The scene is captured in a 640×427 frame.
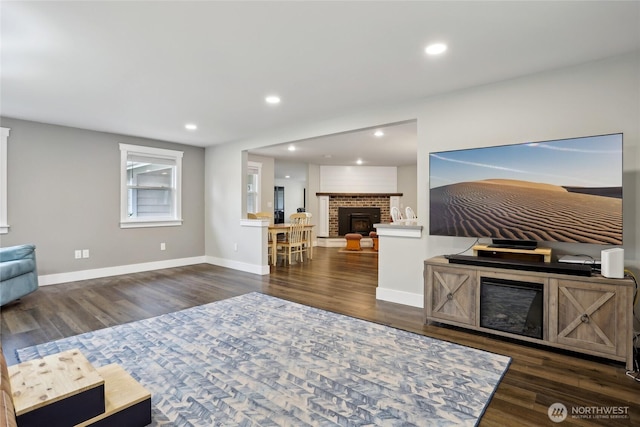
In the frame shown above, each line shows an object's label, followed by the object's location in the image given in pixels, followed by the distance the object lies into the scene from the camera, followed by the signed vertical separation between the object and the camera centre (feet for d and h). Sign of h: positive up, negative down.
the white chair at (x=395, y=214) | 19.11 -0.19
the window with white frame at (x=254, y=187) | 25.50 +1.86
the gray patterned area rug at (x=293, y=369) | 5.82 -3.69
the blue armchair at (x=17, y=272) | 11.75 -2.42
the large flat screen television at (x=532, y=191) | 7.98 +0.58
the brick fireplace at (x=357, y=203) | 32.09 +0.79
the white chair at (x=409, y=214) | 15.36 -0.15
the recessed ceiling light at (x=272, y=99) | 11.92 +4.26
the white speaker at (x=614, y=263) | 7.52 -1.23
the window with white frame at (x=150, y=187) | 18.28 +1.43
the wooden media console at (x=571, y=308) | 7.38 -2.48
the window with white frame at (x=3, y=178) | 14.16 +1.41
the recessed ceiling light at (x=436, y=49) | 8.03 +4.20
